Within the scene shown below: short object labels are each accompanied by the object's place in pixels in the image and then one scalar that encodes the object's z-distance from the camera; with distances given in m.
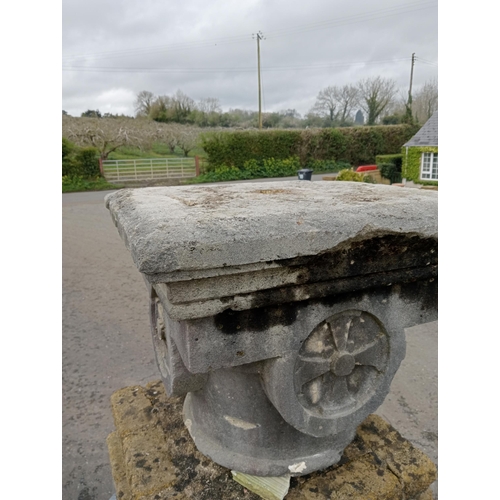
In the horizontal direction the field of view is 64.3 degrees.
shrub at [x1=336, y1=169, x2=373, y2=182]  9.05
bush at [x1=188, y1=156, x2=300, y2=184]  17.25
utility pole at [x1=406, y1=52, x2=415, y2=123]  23.36
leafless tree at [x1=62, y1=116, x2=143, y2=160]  17.22
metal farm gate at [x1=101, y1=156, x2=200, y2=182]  16.29
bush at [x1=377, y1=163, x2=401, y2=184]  15.63
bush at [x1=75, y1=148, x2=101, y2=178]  15.26
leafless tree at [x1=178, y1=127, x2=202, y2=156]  19.09
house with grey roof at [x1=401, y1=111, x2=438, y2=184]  13.55
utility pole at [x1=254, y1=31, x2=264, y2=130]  22.94
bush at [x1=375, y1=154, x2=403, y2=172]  16.59
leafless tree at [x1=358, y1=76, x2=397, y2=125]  28.39
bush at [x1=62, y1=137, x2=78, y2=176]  15.12
